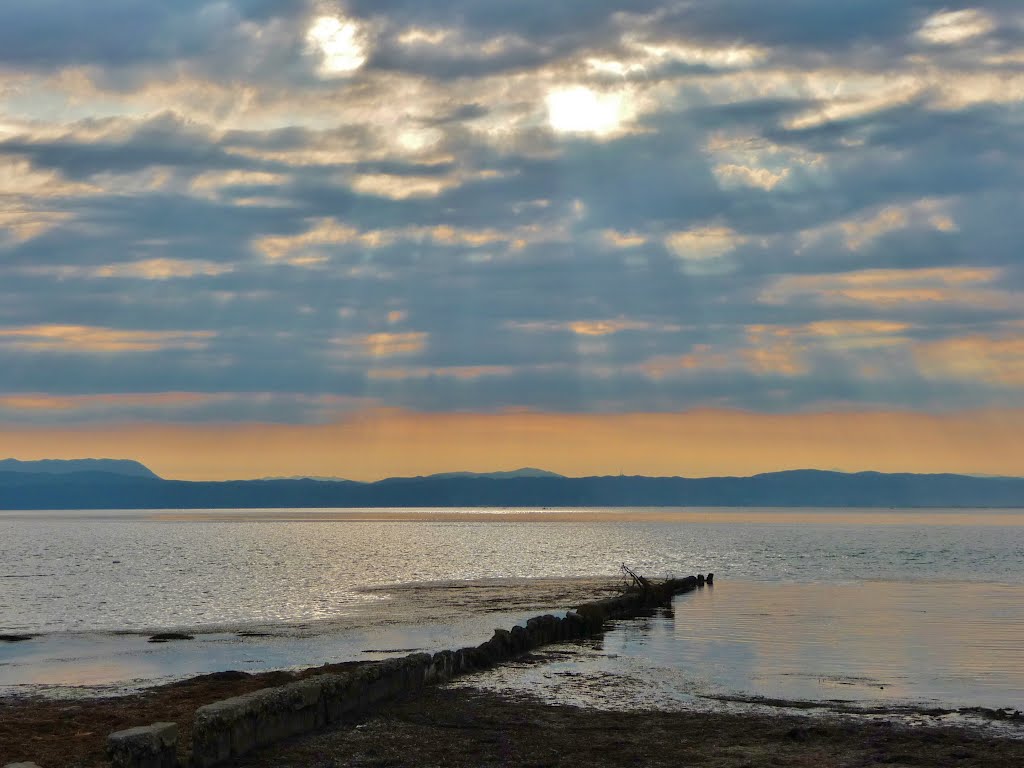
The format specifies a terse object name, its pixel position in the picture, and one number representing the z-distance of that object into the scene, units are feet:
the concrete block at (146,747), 51.16
